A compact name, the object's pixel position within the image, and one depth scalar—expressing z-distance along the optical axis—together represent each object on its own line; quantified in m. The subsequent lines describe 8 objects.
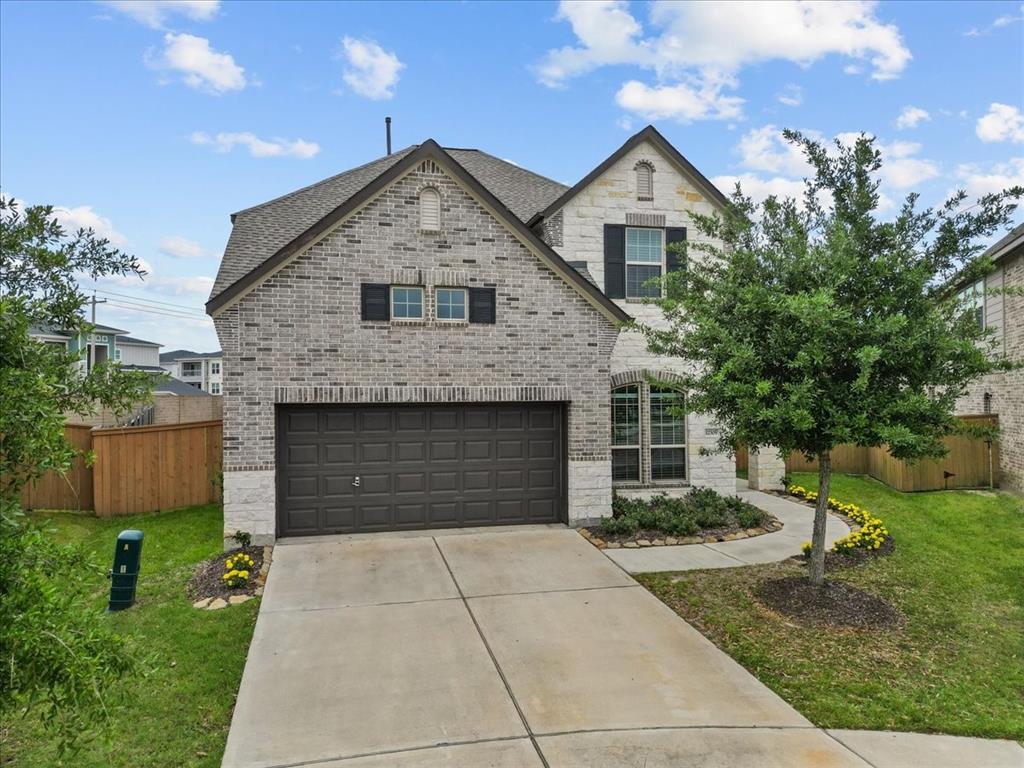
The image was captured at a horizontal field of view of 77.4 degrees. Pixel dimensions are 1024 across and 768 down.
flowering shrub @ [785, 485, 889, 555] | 10.28
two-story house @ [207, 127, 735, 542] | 10.57
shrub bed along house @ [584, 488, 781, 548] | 11.06
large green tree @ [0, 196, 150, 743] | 2.72
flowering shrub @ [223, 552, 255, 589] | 8.38
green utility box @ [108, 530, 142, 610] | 7.73
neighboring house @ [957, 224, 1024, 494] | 15.20
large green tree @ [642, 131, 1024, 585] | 7.01
